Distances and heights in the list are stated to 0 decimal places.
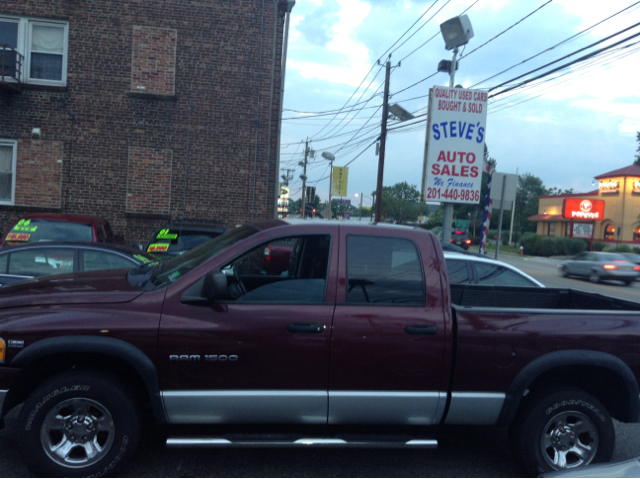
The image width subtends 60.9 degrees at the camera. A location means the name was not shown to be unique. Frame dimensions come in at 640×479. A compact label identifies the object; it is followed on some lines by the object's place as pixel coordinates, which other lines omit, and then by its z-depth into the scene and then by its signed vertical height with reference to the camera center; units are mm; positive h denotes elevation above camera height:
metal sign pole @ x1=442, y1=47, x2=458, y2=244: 12695 +276
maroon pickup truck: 3545 -978
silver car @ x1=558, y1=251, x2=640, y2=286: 22953 -1485
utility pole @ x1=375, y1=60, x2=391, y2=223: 24484 +3825
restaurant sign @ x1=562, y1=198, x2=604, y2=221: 51562 +2156
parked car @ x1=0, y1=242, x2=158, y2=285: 6363 -761
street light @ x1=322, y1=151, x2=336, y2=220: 35750 +3810
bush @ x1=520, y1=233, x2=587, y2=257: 48812 -1428
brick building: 14484 +2518
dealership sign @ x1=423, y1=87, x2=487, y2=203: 11828 +1724
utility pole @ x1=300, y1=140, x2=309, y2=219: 50688 +4479
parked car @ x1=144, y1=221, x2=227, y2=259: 10047 -636
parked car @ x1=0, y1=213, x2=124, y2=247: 8523 -555
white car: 7195 -630
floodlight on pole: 13078 +4570
